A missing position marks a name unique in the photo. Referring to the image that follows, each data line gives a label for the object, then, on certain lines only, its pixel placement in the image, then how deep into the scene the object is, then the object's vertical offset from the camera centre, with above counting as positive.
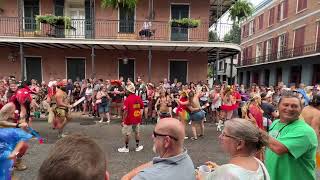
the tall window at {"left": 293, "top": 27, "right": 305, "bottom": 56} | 16.52 +3.27
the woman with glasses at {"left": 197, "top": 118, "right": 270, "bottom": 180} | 1.34 -0.51
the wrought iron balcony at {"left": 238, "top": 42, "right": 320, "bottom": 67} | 15.35 +2.28
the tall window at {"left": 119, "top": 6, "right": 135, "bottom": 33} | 11.92 +3.35
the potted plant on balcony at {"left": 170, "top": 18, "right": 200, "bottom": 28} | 10.82 +3.01
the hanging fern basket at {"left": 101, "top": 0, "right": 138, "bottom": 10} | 10.10 +3.71
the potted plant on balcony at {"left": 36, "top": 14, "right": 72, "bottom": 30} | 10.45 +2.90
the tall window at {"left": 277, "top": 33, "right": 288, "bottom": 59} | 18.67 +3.21
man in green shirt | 1.81 -0.60
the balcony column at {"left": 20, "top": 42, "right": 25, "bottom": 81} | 10.34 +0.61
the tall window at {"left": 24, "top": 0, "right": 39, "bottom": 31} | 12.07 +4.02
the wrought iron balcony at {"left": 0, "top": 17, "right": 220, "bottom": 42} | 11.64 +2.75
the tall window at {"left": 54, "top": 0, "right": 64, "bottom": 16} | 12.04 +4.06
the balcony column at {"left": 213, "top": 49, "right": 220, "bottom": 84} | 10.95 +0.37
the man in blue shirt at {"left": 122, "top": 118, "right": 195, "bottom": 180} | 1.51 -0.60
